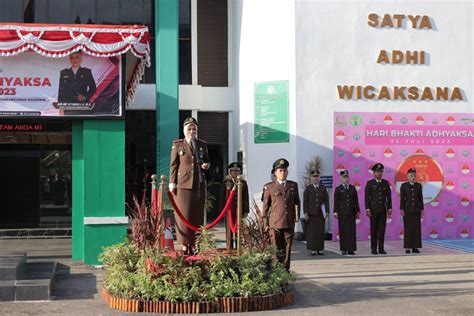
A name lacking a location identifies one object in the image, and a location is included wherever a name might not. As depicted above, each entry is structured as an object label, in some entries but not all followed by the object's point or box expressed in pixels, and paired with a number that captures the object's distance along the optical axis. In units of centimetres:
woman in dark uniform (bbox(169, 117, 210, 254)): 920
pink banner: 1738
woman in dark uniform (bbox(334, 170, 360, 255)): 1461
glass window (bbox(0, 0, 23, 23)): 2109
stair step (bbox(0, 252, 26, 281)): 938
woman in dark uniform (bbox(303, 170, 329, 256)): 1445
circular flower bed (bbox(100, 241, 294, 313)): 830
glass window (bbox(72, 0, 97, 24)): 2141
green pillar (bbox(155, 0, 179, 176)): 1881
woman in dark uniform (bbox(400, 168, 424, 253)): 1490
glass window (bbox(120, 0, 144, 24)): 2174
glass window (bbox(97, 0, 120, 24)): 2150
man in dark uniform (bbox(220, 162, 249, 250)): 1223
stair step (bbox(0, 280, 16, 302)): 902
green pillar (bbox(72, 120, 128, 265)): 1238
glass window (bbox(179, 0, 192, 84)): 2180
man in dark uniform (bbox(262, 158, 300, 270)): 1042
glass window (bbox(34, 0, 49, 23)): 2130
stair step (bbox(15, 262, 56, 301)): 905
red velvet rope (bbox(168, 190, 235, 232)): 881
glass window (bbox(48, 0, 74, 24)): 2131
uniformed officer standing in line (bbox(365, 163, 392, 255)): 1477
